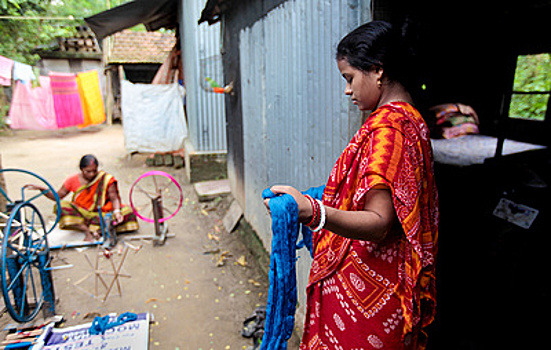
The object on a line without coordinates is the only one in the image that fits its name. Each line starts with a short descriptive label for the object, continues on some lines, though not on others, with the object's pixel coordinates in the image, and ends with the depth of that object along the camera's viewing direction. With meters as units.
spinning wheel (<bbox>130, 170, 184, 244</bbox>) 5.33
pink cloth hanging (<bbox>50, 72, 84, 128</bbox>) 14.44
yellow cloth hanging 15.23
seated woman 5.30
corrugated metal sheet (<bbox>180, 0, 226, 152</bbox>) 7.59
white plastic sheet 9.73
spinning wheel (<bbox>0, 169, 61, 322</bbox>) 3.18
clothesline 14.02
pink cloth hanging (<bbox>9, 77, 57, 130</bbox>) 13.91
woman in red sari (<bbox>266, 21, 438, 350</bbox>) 1.23
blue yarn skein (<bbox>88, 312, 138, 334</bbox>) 3.17
